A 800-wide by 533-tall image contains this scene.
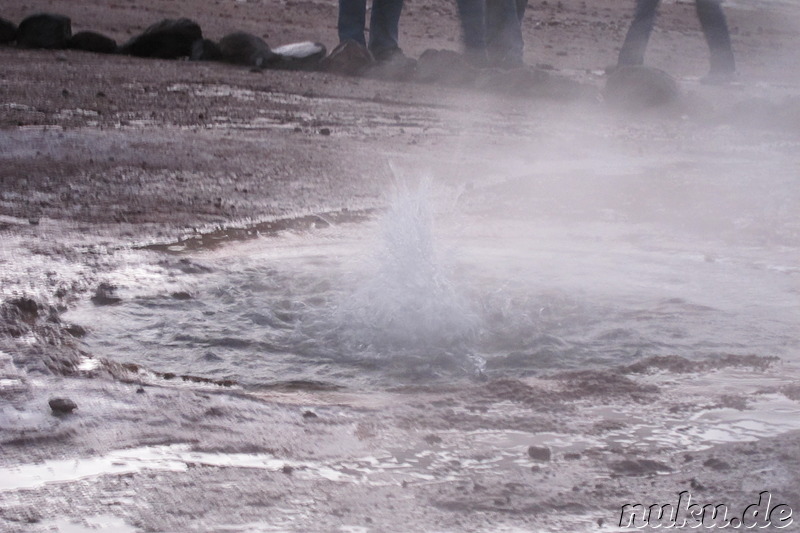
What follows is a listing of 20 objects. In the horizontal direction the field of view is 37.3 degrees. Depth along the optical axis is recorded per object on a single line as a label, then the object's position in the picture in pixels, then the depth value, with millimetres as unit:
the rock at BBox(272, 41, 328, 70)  11742
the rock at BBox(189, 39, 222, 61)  11836
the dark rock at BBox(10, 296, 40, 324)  3877
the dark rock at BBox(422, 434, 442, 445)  2988
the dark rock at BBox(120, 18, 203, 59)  11656
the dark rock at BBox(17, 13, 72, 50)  11484
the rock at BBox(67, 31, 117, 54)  11578
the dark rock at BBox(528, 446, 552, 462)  2887
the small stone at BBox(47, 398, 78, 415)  3055
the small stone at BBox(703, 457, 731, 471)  2854
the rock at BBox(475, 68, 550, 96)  11039
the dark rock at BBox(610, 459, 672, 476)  2820
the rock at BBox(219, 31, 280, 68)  11703
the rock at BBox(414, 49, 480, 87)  11523
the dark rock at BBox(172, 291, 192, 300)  4240
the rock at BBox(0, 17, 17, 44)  11605
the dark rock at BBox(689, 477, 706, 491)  2725
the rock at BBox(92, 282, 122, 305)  4137
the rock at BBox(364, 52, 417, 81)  11570
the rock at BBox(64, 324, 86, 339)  3760
